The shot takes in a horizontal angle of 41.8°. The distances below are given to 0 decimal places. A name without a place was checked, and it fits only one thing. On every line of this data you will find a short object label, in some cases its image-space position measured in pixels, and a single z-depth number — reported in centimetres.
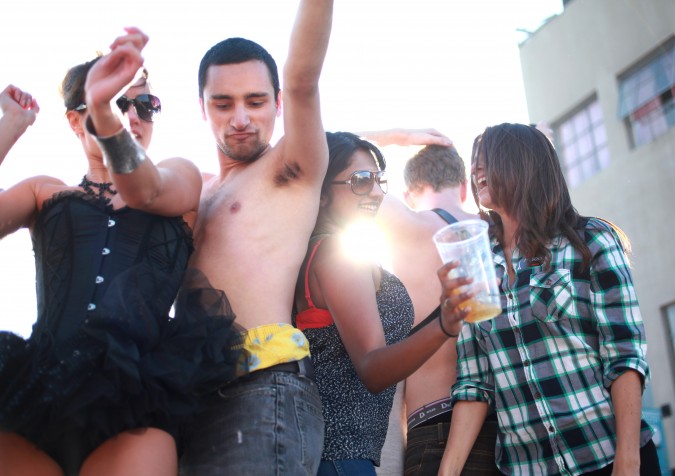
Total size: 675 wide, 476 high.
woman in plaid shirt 288
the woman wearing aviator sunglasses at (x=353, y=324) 271
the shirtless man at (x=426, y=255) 336
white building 1219
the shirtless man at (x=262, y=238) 245
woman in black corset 220
